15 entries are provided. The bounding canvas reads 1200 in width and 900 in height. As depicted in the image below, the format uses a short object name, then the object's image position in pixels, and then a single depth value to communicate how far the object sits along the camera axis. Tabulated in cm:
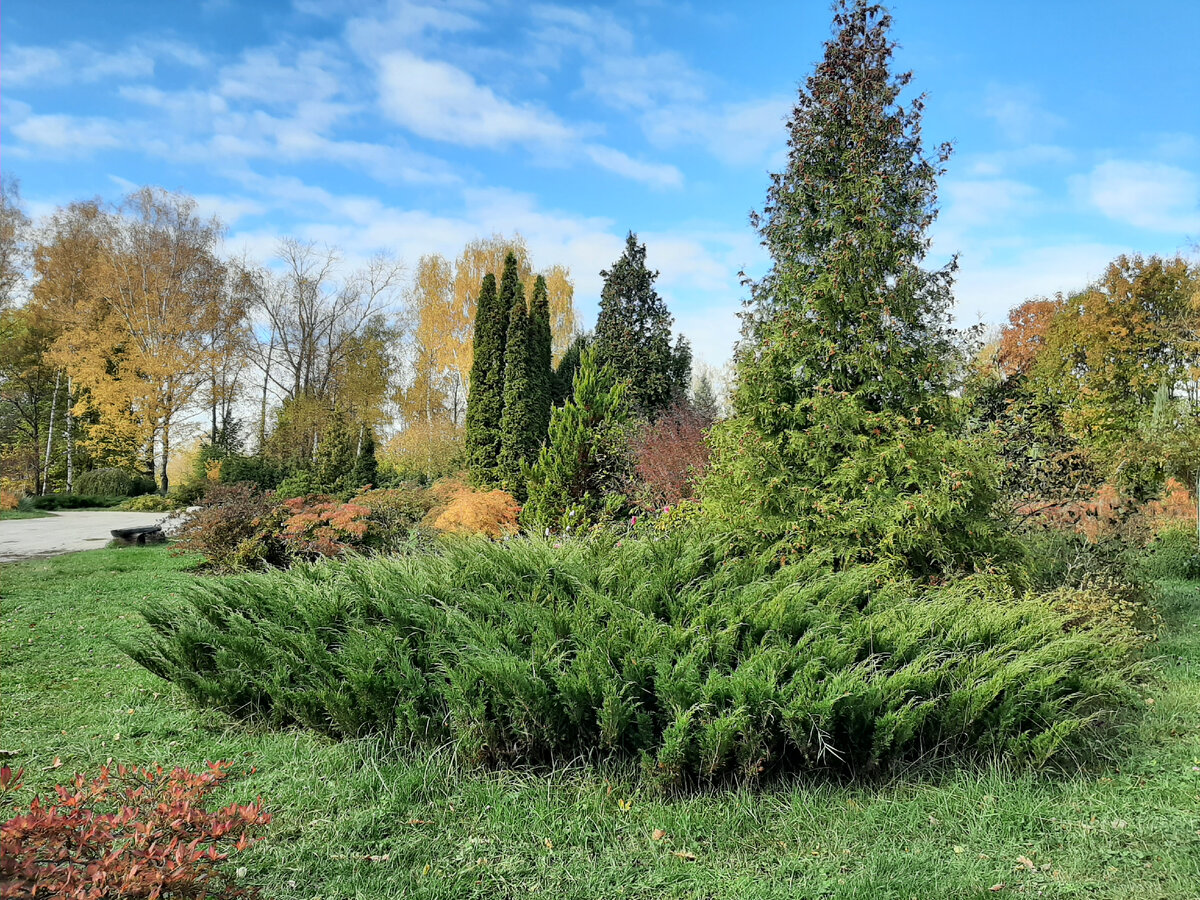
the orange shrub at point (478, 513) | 877
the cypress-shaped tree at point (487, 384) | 1510
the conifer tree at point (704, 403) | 1371
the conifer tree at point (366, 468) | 1422
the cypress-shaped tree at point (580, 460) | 784
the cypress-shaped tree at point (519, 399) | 1441
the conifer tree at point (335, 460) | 1384
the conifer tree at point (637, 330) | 1930
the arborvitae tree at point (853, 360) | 452
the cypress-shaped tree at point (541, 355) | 1504
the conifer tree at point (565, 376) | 2050
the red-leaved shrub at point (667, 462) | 785
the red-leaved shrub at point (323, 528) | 821
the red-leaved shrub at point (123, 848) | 150
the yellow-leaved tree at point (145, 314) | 2248
